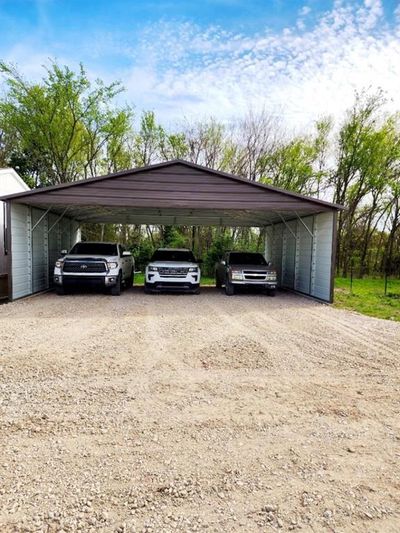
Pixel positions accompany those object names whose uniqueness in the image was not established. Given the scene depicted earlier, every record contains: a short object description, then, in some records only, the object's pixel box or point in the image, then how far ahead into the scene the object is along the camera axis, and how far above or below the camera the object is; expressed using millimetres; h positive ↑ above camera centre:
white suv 12539 -930
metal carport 11477 +1482
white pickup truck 11914 -775
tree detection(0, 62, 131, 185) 24328 +8544
